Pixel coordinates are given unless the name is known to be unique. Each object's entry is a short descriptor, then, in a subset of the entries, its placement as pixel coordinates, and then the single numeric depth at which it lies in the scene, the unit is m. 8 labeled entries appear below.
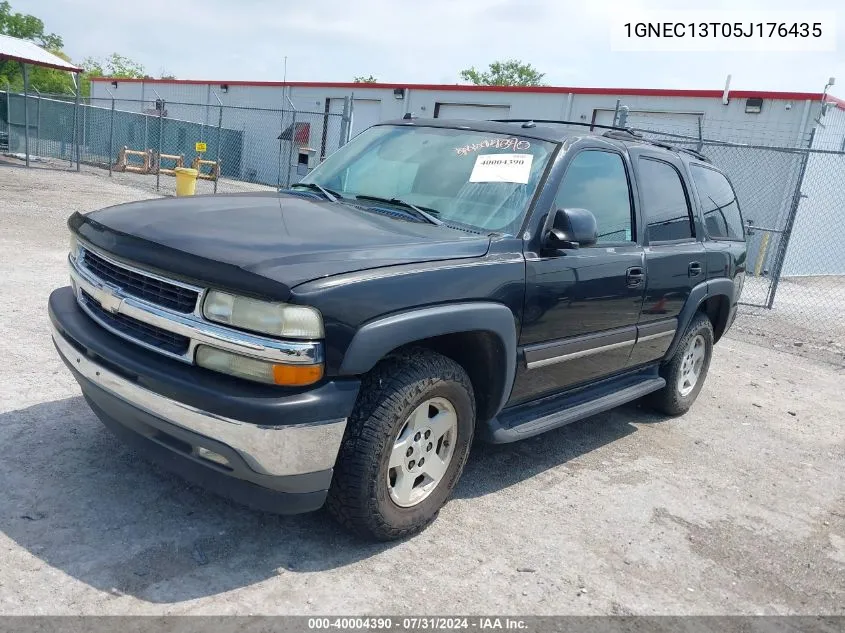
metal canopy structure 20.48
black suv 2.70
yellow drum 14.42
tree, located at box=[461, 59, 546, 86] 77.38
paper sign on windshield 3.83
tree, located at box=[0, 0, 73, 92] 51.19
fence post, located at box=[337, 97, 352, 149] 12.43
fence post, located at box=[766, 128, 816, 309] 10.09
